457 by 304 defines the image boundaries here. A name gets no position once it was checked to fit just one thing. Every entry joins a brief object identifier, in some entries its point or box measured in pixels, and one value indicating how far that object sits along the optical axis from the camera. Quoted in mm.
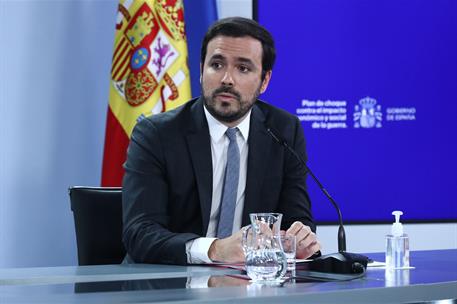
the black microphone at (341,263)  3730
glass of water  3900
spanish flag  7352
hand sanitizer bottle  4219
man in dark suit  4996
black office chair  4961
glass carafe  3408
